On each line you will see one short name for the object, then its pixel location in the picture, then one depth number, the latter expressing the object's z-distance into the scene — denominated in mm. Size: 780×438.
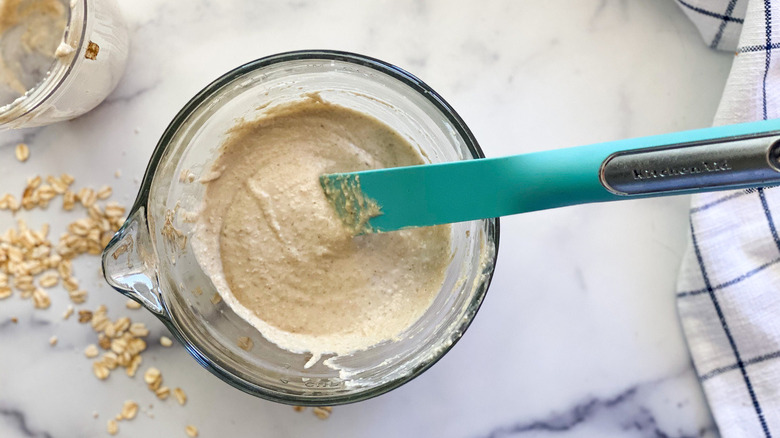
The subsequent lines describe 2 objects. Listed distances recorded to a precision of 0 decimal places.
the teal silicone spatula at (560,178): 692
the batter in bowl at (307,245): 1041
